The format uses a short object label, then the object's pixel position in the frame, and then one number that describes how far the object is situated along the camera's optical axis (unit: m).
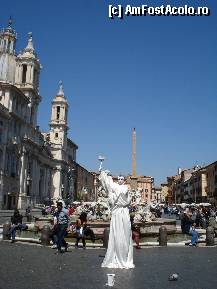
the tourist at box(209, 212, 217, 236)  19.12
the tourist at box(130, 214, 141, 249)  14.46
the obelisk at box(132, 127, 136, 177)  63.94
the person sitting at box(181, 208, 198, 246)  19.98
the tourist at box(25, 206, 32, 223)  31.50
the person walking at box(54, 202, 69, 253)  12.95
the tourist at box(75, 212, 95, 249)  14.80
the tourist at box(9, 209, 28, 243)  16.67
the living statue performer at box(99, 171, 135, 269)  9.54
